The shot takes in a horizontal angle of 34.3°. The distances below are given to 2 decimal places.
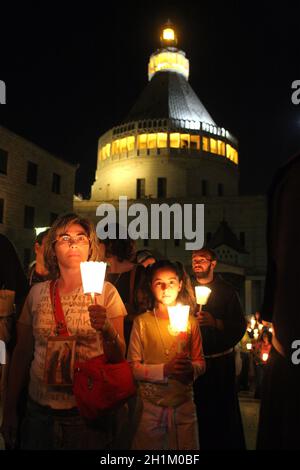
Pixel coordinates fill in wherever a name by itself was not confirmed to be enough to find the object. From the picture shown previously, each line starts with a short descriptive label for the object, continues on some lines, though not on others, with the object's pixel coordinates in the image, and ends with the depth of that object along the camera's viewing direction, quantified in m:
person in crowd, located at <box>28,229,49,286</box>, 4.79
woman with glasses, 2.96
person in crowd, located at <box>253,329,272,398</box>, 8.76
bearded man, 4.49
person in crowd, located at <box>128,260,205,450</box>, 3.36
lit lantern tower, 44.66
